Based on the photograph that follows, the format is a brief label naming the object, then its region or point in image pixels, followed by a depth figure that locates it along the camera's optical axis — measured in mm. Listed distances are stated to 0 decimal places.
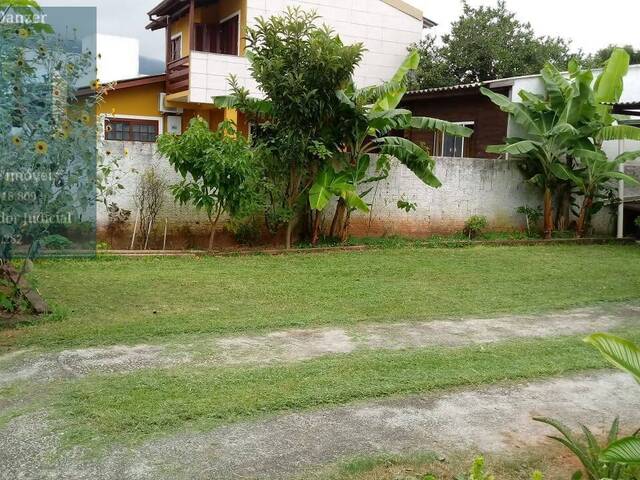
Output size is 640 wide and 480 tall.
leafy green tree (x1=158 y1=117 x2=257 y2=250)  10055
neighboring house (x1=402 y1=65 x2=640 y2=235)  14898
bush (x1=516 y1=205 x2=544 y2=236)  14352
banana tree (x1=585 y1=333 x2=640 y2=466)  2627
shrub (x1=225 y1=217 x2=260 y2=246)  11242
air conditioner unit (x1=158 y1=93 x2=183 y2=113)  18672
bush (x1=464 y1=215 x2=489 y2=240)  13578
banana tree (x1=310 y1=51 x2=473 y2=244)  11023
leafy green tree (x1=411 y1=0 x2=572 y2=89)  23016
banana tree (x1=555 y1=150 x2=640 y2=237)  13133
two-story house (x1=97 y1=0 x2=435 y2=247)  16625
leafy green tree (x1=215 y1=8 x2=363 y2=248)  10289
